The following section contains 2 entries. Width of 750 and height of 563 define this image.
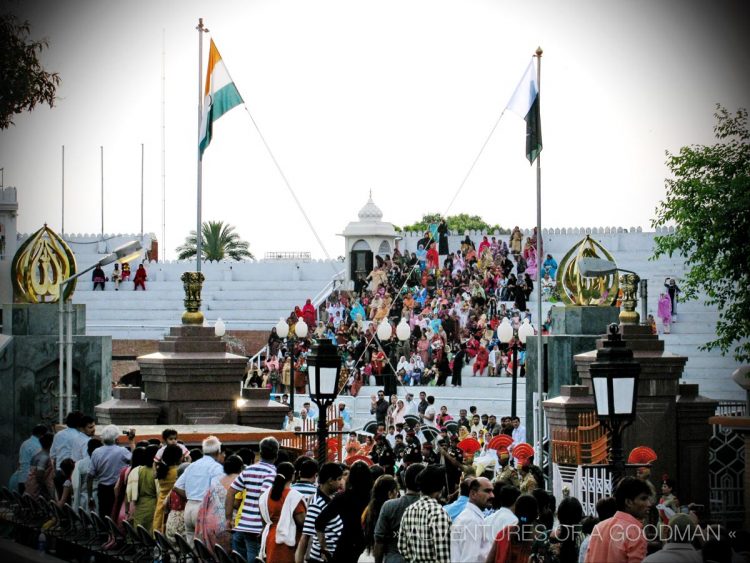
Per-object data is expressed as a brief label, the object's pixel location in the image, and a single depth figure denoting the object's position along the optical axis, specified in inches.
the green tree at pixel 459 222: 4025.6
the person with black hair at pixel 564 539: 424.5
